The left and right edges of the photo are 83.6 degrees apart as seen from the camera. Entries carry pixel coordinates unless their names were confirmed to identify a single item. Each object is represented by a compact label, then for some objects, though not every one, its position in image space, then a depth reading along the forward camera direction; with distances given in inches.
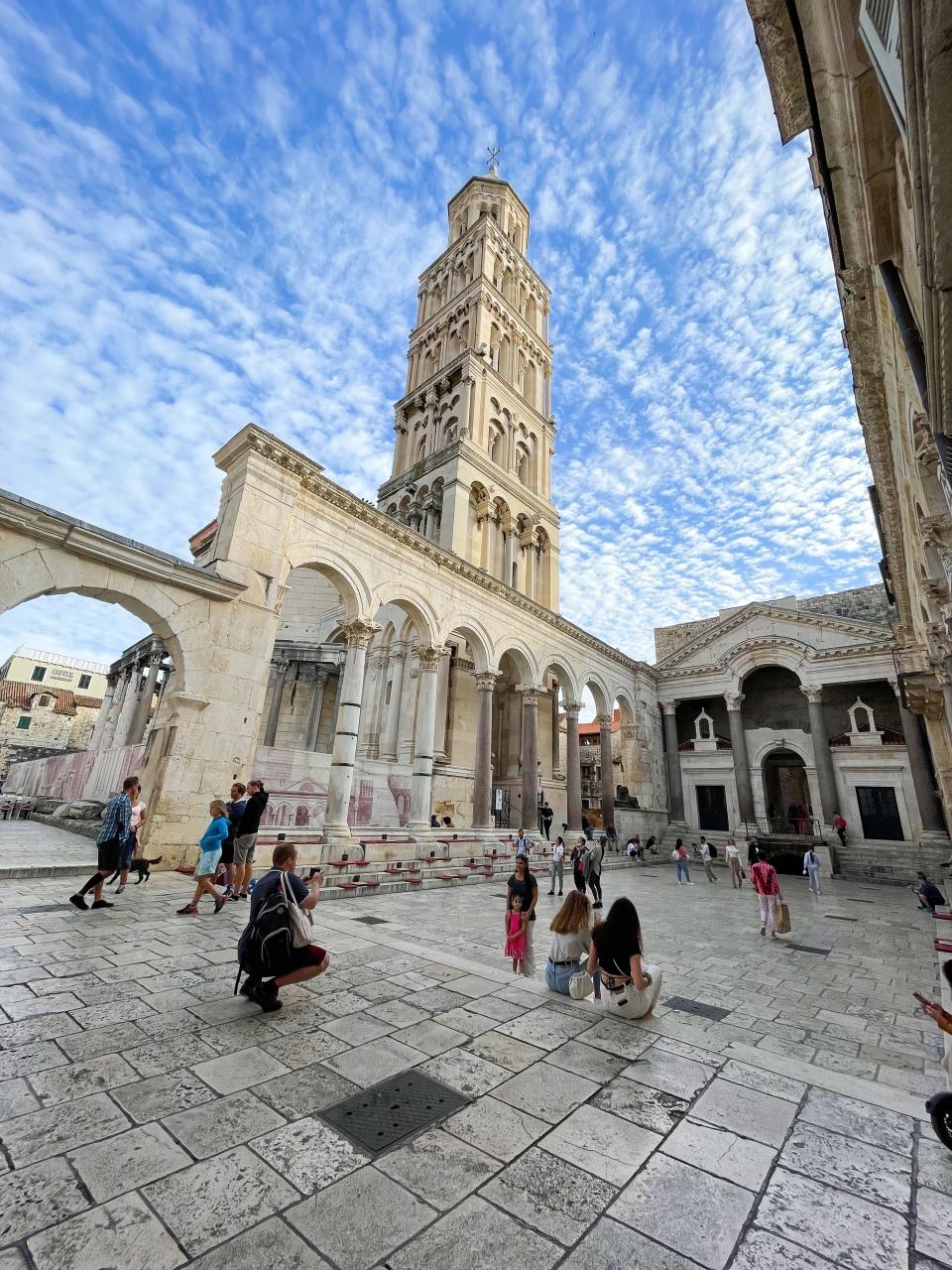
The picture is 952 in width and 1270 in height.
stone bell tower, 945.5
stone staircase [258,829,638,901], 428.1
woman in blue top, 271.3
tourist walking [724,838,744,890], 639.8
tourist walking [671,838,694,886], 660.1
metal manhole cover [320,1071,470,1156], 101.6
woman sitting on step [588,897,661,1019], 166.1
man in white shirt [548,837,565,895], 490.6
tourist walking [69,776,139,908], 264.2
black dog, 328.8
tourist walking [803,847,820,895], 601.3
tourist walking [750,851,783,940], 327.6
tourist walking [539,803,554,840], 819.3
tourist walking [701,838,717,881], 683.4
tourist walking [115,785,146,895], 274.2
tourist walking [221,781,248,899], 311.4
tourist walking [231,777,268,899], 309.7
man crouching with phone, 158.7
